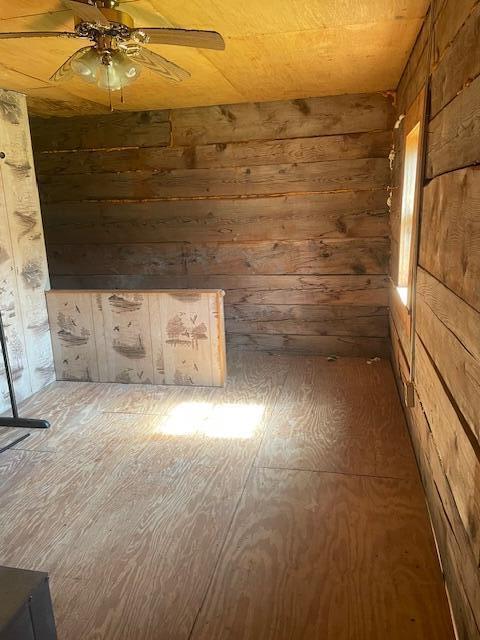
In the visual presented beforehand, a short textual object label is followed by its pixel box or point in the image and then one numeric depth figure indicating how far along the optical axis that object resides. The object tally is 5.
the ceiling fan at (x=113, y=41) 1.79
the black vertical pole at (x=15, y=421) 2.90
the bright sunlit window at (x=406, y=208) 2.78
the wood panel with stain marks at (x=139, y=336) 3.45
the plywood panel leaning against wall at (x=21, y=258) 3.22
